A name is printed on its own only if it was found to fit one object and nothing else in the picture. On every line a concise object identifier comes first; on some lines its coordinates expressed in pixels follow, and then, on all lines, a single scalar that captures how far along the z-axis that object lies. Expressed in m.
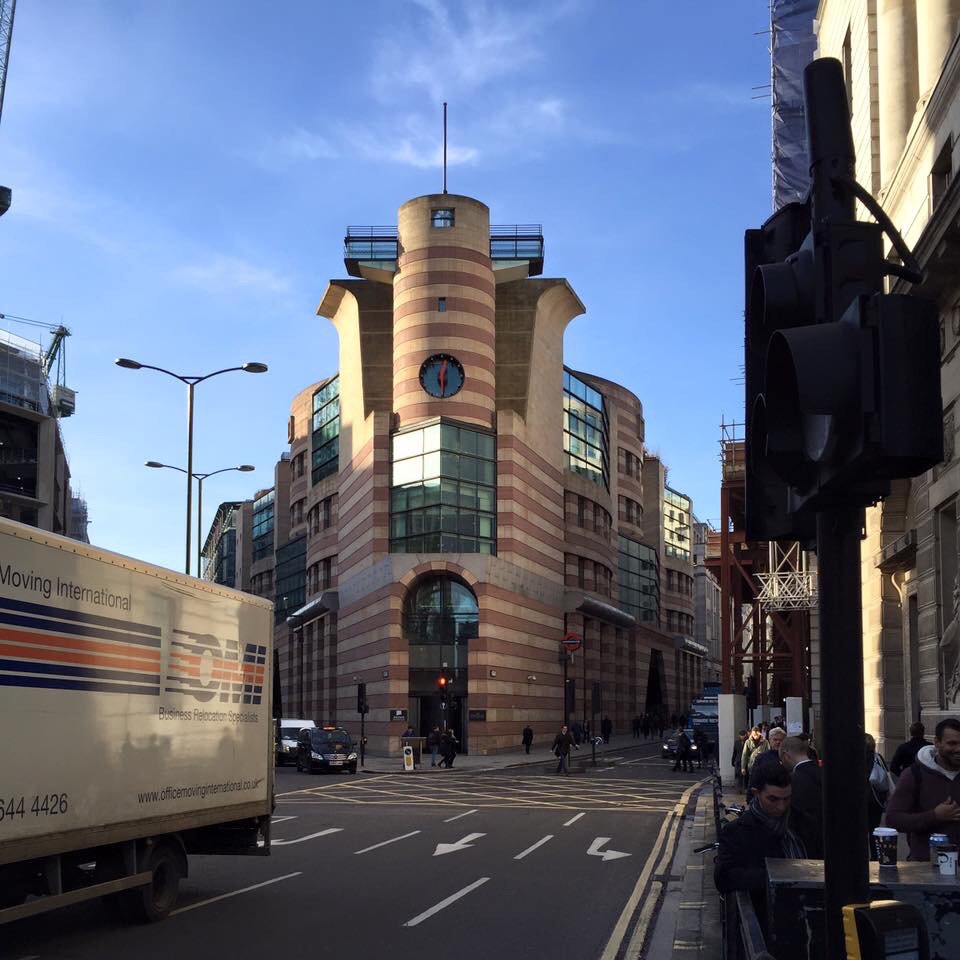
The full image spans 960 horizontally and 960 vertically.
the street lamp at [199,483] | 41.83
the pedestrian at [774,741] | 13.85
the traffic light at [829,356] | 3.01
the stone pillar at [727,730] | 36.25
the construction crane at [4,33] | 90.62
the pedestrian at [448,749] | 50.28
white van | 51.25
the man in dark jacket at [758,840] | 6.77
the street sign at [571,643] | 48.66
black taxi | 45.94
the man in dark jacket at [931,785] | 8.20
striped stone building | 63.72
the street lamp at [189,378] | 32.28
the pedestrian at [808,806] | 8.20
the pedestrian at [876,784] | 9.41
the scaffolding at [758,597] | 44.44
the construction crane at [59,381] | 121.00
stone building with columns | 20.58
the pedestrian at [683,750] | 47.19
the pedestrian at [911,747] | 15.27
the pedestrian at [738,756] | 31.24
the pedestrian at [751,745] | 23.55
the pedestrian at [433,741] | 54.69
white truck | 10.39
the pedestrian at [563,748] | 44.78
